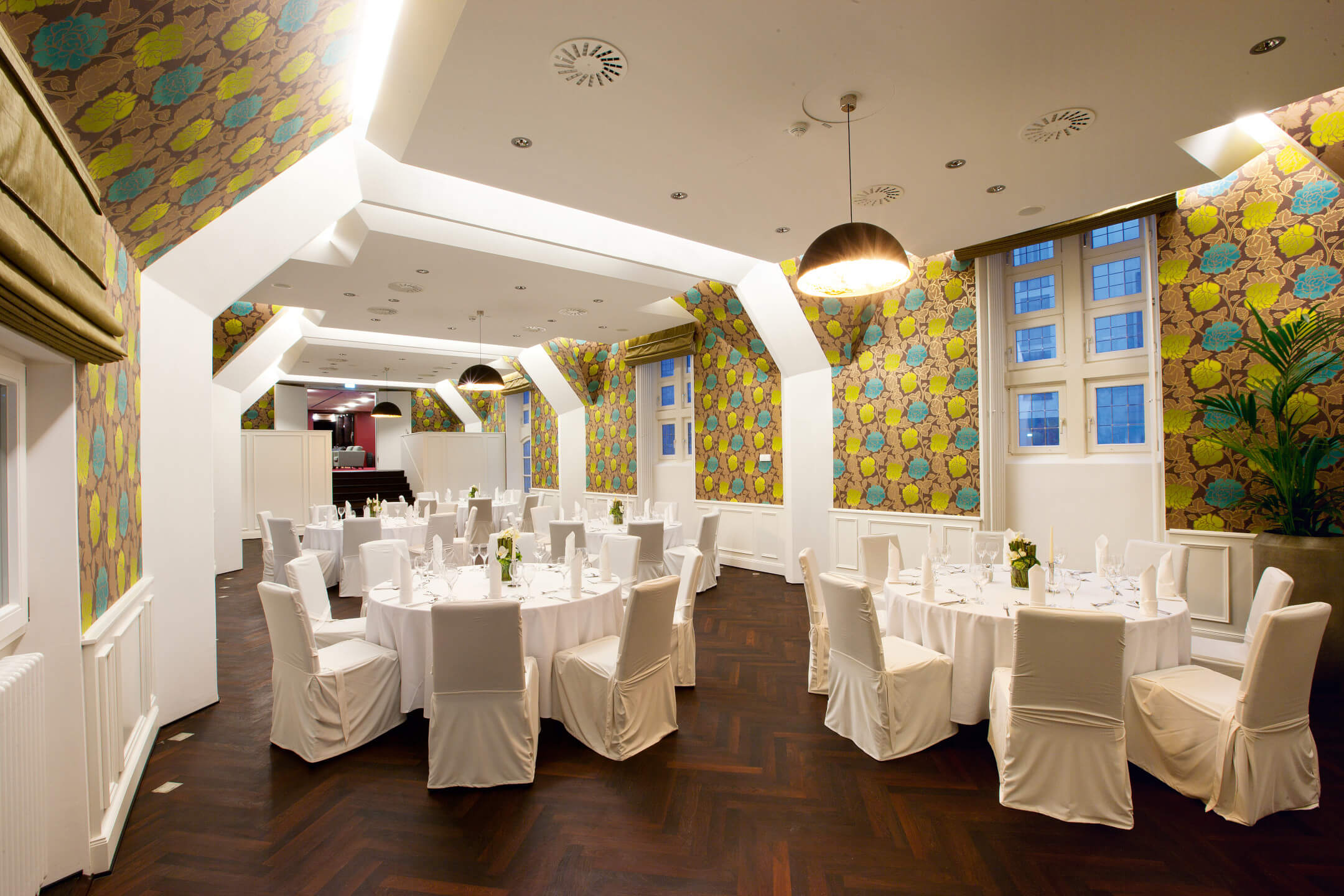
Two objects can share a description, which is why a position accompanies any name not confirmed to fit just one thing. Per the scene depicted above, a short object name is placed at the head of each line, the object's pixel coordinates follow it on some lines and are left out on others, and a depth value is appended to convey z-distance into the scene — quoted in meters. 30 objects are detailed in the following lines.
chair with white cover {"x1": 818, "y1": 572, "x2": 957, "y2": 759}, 3.12
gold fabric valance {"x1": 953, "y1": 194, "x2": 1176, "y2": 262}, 4.70
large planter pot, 3.64
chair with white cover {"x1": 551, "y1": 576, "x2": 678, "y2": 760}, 3.13
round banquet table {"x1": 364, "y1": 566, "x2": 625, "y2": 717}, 3.38
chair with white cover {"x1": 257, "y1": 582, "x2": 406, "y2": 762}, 3.13
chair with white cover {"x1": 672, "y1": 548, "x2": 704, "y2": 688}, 4.07
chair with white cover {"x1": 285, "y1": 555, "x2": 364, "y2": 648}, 3.83
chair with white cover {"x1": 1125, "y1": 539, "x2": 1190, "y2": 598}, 3.85
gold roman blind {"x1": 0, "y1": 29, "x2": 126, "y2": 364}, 1.51
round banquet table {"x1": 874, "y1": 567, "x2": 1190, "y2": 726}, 3.05
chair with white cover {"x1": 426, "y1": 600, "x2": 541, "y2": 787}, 2.85
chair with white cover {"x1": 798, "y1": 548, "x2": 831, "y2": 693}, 3.97
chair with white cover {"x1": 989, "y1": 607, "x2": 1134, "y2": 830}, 2.55
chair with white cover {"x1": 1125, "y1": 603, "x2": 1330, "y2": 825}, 2.50
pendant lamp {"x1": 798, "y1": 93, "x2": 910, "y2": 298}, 2.91
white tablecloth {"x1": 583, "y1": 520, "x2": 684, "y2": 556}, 6.75
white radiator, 1.78
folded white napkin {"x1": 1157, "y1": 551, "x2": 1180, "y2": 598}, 3.46
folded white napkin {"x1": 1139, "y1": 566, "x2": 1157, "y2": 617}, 3.10
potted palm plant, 3.70
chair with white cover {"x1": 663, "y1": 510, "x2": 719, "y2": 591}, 6.73
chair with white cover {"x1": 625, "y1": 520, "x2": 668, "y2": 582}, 6.24
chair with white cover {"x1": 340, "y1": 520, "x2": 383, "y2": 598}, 7.04
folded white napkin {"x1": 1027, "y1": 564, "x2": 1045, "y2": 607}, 3.26
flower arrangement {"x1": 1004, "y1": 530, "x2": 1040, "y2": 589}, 3.56
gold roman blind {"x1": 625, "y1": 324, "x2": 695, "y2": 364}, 9.00
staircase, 15.41
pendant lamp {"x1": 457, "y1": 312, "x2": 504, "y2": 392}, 8.07
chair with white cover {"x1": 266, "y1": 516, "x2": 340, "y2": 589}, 6.82
